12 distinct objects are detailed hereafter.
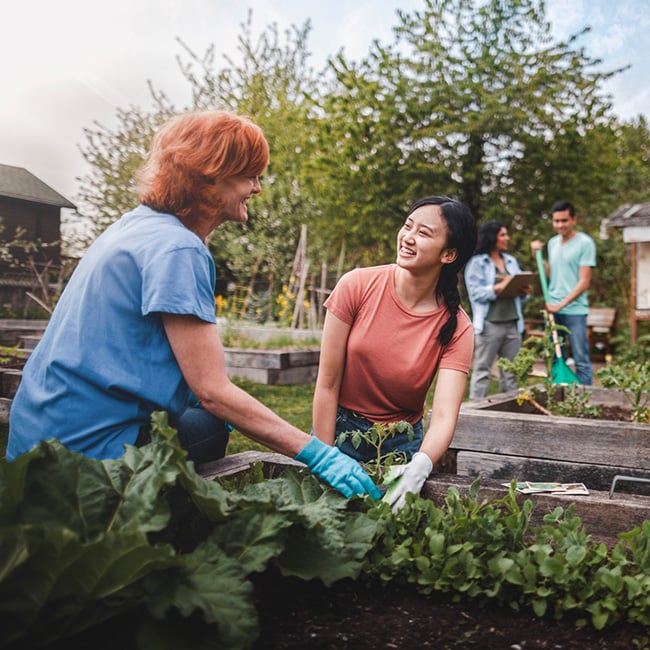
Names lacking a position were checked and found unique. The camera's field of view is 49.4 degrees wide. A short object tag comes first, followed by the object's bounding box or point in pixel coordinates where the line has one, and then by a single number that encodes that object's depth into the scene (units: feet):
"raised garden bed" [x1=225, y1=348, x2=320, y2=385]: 21.99
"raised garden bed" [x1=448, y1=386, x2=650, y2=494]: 9.08
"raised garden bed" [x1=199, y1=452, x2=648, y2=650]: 4.24
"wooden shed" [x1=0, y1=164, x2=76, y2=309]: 18.03
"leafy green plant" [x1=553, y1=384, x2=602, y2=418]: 12.07
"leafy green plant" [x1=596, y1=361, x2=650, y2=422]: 11.48
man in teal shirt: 17.98
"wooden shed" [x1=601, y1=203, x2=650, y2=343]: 30.56
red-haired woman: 5.35
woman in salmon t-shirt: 7.73
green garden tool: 17.21
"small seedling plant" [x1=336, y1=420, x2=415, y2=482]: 6.07
